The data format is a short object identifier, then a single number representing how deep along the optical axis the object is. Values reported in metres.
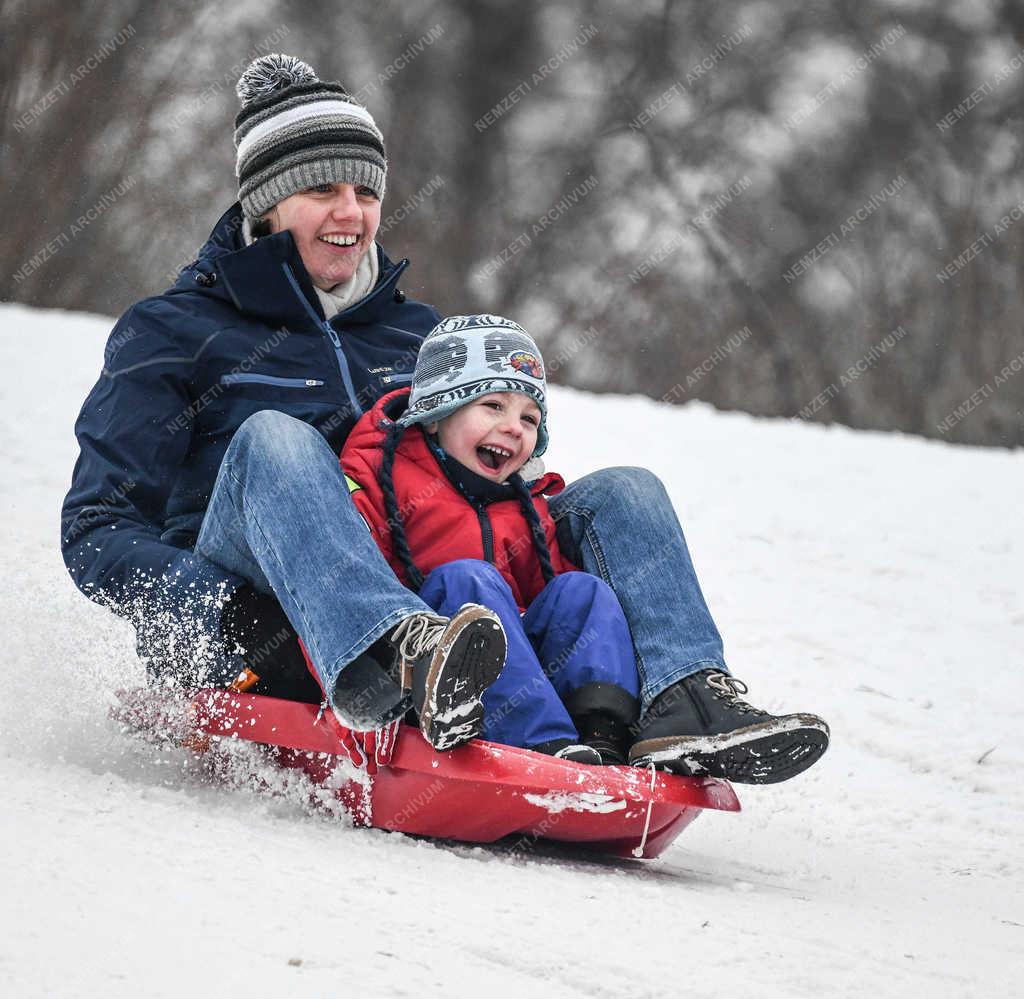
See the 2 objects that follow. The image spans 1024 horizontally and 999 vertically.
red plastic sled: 12.56
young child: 12.69
